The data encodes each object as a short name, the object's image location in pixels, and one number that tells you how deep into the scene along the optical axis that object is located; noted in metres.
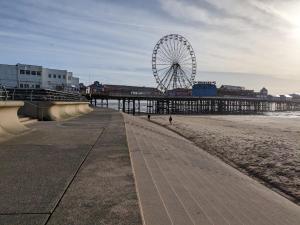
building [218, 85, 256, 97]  84.42
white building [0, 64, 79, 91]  35.32
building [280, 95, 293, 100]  97.17
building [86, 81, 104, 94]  54.00
